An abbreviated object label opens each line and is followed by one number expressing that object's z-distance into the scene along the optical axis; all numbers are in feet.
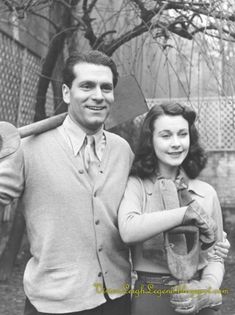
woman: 5.74
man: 6.00
